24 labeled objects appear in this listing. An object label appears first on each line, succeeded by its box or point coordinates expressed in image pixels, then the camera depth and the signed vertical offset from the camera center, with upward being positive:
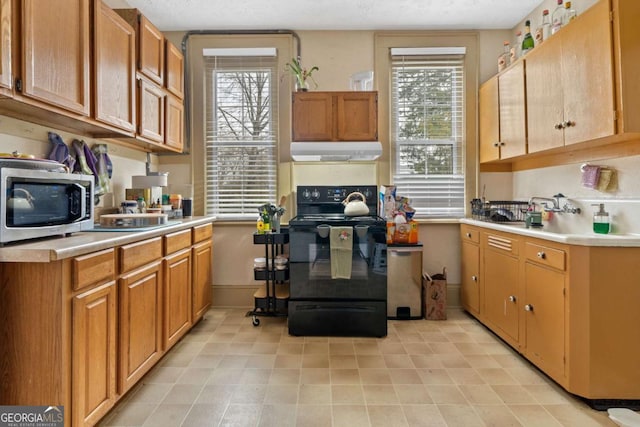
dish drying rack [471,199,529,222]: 2.77 +0.01
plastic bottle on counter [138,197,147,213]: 2.52 +0.05
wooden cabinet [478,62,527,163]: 2.61 +0.81
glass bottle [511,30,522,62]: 2.79 +1.41
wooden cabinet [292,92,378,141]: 2.97 +0.86
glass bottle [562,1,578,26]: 2.12 +1.30
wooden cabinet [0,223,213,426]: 1.28 -0.50
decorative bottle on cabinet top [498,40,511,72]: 2.93 +1.33
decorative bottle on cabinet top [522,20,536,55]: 2.60 +1.33
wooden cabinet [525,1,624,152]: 1.81 +0.78
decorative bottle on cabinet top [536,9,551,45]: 2.37 +1.29
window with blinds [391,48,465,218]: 3.29 +0.83
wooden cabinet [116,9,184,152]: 2.34 +0.98
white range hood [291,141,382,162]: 2.90 +0.54
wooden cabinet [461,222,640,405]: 1.68 -0.57
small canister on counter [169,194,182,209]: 2.86 +0.10
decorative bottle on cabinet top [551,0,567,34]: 2.23 +1.42
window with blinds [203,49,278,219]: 3.30 +0.80
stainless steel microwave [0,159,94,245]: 1.26 +0.05
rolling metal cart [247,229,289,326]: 2.82 -0.58
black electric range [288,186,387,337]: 2.58 -0.52
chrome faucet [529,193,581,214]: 2.38 +0.04
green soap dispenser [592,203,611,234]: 2.01 -0.07
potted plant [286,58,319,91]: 3.05 +1.30
